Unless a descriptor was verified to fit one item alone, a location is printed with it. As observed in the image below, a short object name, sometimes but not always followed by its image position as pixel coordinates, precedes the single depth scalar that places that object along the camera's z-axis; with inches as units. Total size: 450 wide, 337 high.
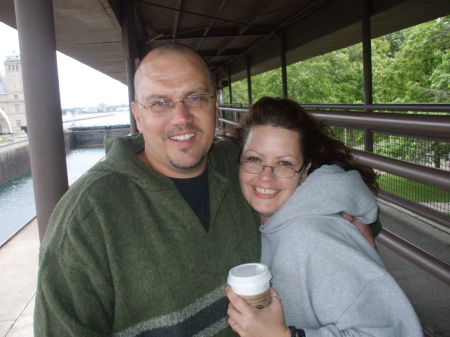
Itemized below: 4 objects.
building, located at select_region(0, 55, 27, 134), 2536.9
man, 46.9
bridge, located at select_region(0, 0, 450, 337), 61.9
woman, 48.3
